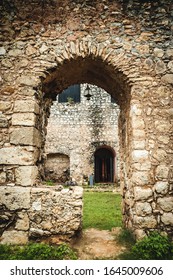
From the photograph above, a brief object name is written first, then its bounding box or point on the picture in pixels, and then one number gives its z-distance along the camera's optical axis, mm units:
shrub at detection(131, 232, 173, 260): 2701
